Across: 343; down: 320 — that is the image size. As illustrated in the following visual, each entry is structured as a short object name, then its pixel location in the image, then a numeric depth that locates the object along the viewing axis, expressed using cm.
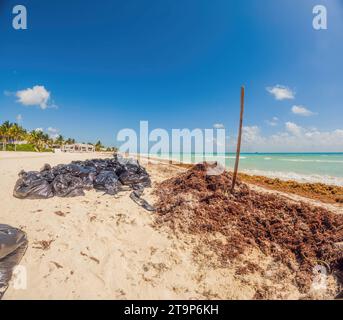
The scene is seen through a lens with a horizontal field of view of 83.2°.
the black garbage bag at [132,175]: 664
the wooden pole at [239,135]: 488
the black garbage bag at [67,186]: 518
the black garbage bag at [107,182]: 588
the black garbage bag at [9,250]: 238
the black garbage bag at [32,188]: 484
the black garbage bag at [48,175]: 558
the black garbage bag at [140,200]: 491
